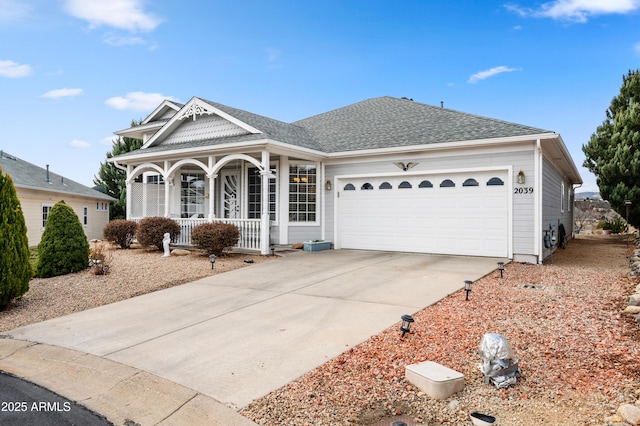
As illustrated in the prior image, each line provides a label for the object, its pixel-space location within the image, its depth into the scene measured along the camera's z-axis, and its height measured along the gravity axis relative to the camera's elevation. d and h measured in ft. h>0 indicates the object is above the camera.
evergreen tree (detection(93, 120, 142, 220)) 77.36 +6.69
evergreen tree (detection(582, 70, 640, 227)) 49.75 +7.05
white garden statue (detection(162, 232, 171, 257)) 35.94 -3.17
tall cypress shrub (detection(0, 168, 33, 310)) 19.62 -2.07
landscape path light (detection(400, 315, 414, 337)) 13.92 -4.35
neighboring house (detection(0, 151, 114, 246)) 56.18 +2.13
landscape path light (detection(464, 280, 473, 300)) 19.28 -3.92
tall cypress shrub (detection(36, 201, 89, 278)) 27.96 -2.76
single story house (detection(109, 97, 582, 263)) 33.63 +3.17
